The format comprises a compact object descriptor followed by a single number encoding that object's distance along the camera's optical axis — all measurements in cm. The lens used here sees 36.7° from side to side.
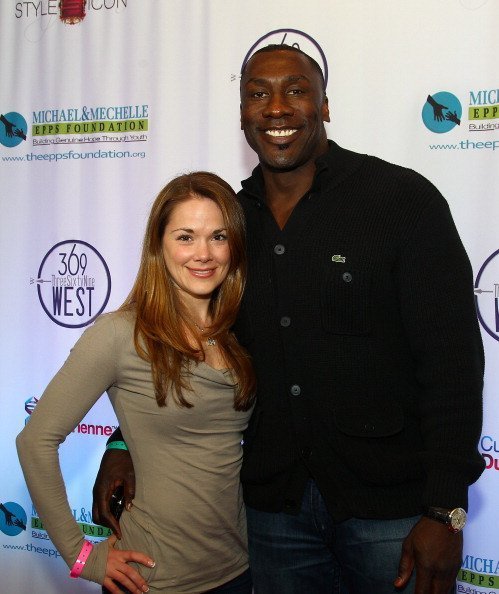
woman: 167
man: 159
